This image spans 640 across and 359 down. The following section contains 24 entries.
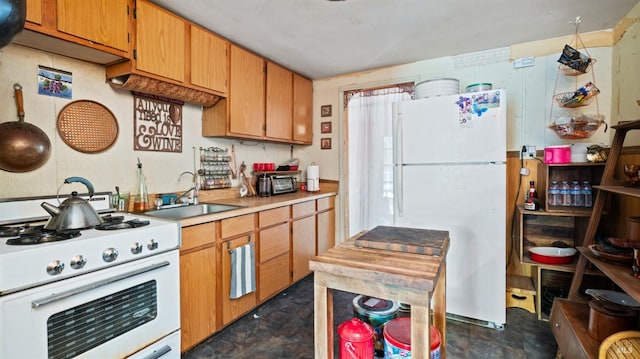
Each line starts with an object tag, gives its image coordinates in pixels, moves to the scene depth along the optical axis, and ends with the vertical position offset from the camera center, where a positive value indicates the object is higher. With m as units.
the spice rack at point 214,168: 2.66 +0.07
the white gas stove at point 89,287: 1.10 -0.48
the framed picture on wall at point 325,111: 3.66 +0.81
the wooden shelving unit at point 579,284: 1.36 -0.60
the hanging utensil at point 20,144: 1.55 +0.18
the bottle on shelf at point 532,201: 2.35 -0.21
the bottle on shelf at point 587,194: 2.26 -0.15
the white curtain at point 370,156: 3.24 +0.22
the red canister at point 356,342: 1.22 -0.69
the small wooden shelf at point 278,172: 3.20 +0.04
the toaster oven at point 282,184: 3.15 -0.10
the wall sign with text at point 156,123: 2.16 +0.41
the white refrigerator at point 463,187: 2.16 -0.09
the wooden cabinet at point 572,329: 1.40 -0.81
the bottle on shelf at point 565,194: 2.31 -0.16
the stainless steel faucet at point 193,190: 2.41 -0.12
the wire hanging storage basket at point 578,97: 2.21 +0.60
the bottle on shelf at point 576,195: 2.29 -0.16
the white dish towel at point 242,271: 2.14 -0.72
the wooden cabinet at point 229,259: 1.86 -0.66
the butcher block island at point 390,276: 1.00 -0.36
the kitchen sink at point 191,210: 2.18 -0.27
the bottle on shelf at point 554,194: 2.34 -0.16
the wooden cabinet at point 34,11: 1.41 +0.80
